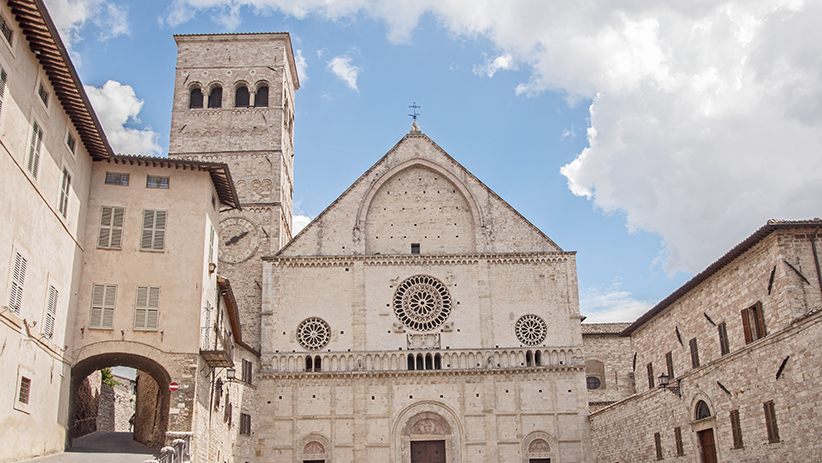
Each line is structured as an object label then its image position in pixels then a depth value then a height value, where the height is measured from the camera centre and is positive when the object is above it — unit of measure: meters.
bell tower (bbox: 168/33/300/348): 34.88 +17.04
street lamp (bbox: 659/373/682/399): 22.62 +2.79
